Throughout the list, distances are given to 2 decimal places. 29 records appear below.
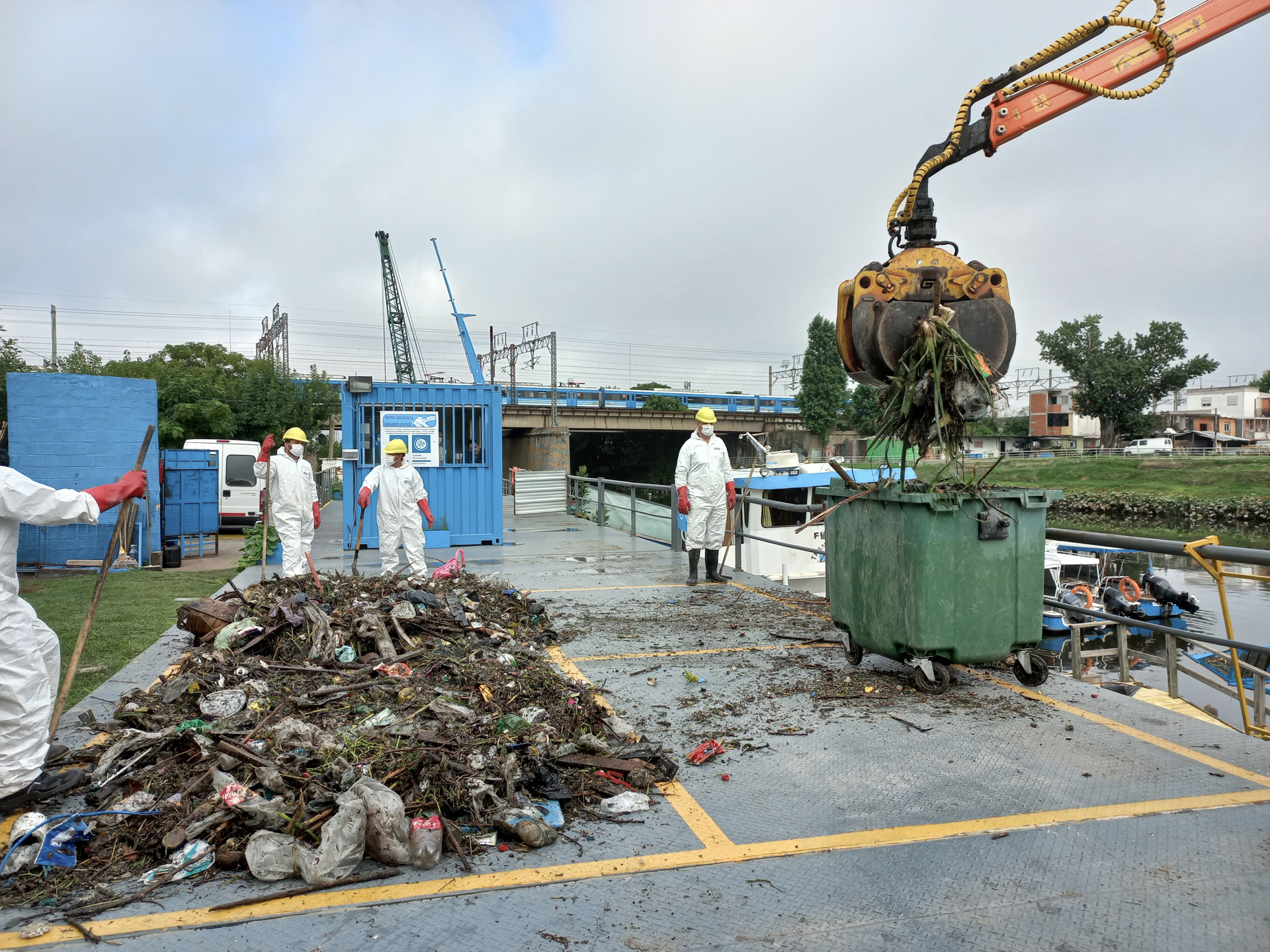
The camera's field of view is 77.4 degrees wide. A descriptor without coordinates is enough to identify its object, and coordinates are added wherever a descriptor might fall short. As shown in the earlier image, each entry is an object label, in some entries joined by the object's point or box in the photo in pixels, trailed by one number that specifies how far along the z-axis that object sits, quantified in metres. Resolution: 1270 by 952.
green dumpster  4.38
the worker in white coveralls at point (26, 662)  3.33
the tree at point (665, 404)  49.81
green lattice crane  50.59
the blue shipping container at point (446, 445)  12.19
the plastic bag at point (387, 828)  2.87
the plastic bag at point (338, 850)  2.75
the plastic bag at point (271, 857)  2.76
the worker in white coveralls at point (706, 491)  9.02
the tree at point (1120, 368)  52.41
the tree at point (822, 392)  58.06
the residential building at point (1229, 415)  84.00
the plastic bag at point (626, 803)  3.29
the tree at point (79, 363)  32.16
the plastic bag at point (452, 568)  7.70
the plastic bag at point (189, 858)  2.80
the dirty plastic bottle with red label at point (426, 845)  2.85
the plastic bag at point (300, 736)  3.54
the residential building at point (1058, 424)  77.44
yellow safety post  3.73
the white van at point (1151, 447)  50.00
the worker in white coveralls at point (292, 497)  9.32
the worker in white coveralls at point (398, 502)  9.05
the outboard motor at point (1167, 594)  15.14
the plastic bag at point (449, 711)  3.90
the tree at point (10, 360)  26.84
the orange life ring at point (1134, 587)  15.58
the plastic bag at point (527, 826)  2.99
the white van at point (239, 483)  18.52
